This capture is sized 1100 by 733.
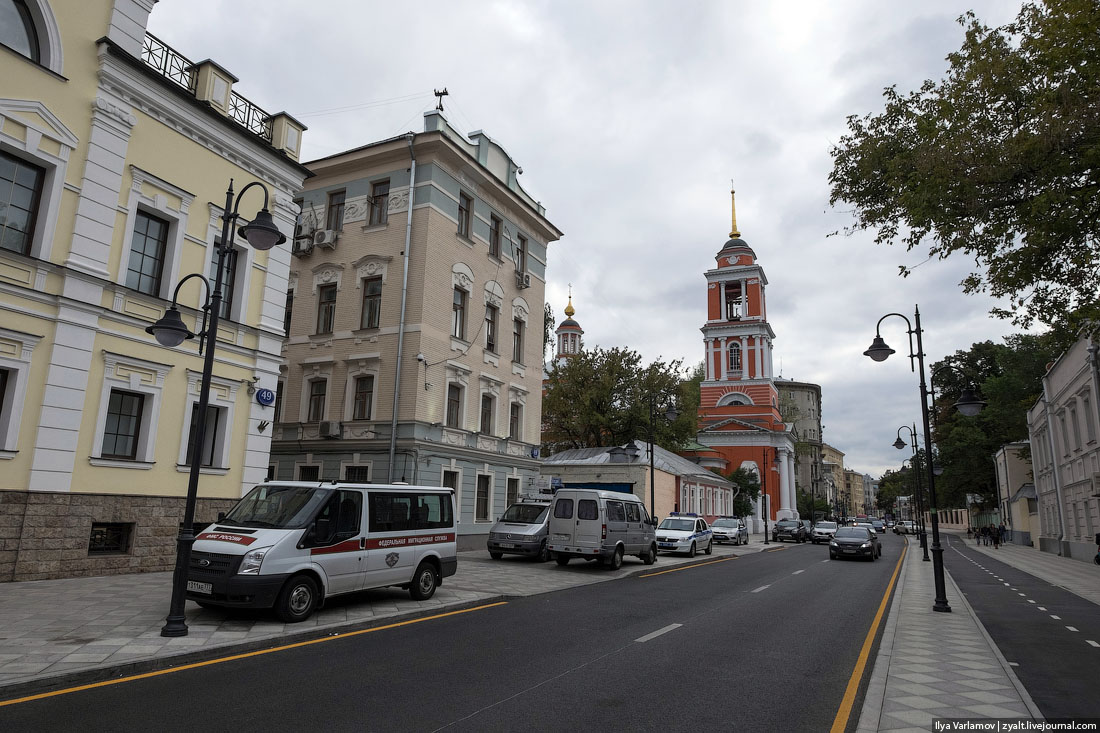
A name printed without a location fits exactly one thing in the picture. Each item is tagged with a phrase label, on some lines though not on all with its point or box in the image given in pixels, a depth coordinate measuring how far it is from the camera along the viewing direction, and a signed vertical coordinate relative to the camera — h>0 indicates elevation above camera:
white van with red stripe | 9.04 -0.88
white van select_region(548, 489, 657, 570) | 19.27 -0.82
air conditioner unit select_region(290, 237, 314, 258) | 26.38 +9.50
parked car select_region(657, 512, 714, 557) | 27.30 -1.39
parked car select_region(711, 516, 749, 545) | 38.62 -1.57
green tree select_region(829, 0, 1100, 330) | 9.09 +5.01
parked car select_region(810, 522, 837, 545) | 44.44 -1.58
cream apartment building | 23.47 +6.21
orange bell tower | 70.69 +13.12
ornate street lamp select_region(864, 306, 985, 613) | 12.48 +2.11
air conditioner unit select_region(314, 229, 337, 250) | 25.89 +9.65
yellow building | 12.30 +3.95
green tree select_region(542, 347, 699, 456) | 46.78 +7.27
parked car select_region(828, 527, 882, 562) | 28.08 -1.54
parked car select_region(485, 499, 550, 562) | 20.69 -1.13
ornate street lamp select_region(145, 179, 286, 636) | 8.25 +1.81
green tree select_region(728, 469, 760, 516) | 61.06 +1.25
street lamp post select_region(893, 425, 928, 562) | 29.54 +3.20
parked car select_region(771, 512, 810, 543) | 48.59 -1.91
